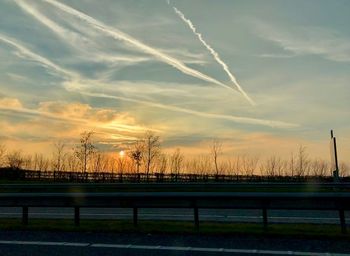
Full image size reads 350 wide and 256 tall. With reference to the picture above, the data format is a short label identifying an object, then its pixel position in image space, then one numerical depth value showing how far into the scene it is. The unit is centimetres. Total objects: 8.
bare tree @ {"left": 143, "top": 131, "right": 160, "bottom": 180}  6062
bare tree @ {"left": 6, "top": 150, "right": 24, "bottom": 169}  6616
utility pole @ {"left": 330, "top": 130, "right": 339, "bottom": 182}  3155
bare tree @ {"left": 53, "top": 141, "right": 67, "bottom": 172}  6281
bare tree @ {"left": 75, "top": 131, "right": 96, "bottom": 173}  6009
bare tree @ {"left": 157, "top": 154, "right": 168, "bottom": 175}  6205
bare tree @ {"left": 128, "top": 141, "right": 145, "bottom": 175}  6088
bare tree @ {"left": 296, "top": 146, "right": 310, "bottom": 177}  5586
